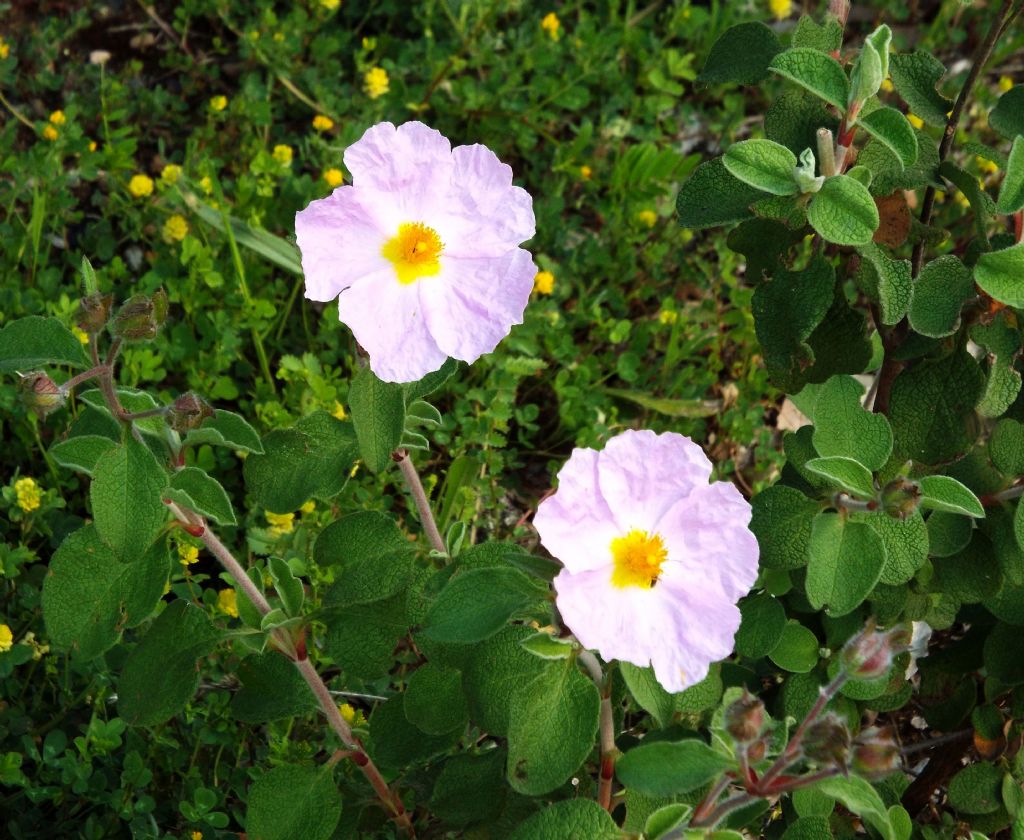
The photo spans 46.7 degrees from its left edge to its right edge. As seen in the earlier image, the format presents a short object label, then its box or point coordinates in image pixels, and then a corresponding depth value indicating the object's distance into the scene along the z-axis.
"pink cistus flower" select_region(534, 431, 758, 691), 1.34
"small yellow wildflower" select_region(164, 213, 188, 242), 2.82
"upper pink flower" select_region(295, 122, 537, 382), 1.44
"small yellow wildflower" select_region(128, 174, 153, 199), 2.88
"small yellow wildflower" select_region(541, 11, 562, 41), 3.40
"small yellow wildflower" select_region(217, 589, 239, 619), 2.15
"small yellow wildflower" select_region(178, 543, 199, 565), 2.12
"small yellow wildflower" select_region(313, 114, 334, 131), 3.05
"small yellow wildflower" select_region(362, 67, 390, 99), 3.23
